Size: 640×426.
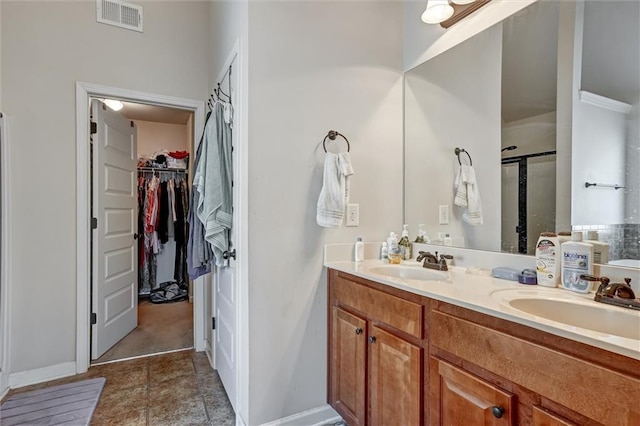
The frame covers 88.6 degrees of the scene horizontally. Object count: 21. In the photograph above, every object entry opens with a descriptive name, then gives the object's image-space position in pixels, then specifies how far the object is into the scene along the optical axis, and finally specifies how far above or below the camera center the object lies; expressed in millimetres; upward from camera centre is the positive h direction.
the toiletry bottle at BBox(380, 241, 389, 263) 1937 -255
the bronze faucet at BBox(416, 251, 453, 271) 1669 -268
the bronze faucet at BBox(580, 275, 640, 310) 977 -260
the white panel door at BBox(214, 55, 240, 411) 1901 -696
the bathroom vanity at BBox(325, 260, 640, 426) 756 -442
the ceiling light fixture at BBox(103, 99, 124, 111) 3457 +1115
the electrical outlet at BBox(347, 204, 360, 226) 1923 -27
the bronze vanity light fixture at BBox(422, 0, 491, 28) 1680 +1051
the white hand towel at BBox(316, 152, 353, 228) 1731 +102
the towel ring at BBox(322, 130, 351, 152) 1861 +417
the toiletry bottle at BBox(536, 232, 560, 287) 1271 -197
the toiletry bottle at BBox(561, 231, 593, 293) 1170 -190
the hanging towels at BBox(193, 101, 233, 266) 1896 +150
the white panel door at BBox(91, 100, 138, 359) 2639 -192
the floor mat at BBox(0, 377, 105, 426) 1880 -1215
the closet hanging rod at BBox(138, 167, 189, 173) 4480 +540
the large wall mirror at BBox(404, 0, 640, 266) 1223 +386
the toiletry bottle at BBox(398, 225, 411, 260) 1992 -227
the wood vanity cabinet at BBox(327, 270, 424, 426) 1272 -645
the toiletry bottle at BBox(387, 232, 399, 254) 1899 -200
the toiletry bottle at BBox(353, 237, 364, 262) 1886 -239
